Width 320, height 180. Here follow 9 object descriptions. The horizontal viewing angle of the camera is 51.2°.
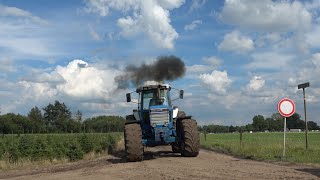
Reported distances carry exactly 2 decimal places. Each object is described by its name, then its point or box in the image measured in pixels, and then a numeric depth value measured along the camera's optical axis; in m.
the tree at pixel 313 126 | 124.86
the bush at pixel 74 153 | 20.69
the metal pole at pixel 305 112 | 17.17
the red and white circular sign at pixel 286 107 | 14.92
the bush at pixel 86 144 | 21.84
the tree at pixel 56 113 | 89.75
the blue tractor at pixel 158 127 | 14.27
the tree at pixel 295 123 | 116.62
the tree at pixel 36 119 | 68.56
